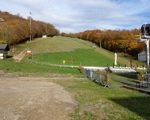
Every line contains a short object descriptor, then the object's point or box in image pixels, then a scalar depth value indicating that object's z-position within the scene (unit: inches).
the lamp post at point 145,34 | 598.8
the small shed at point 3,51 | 1207.9
